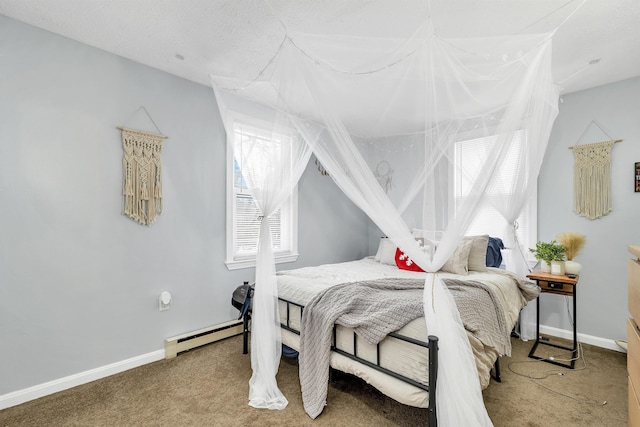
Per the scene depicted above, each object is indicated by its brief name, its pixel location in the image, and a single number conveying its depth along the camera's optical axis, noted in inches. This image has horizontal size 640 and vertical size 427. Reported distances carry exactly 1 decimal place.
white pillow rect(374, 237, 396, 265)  137.9
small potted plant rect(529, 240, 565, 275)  113.7
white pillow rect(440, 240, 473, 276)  111.4
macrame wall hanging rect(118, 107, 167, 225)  101.3
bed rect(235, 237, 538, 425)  64.7
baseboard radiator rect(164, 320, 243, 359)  109.9
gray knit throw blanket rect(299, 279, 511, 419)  70.1
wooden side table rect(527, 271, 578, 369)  106.2
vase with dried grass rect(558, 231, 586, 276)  117.0
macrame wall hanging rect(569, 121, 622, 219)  116.0
